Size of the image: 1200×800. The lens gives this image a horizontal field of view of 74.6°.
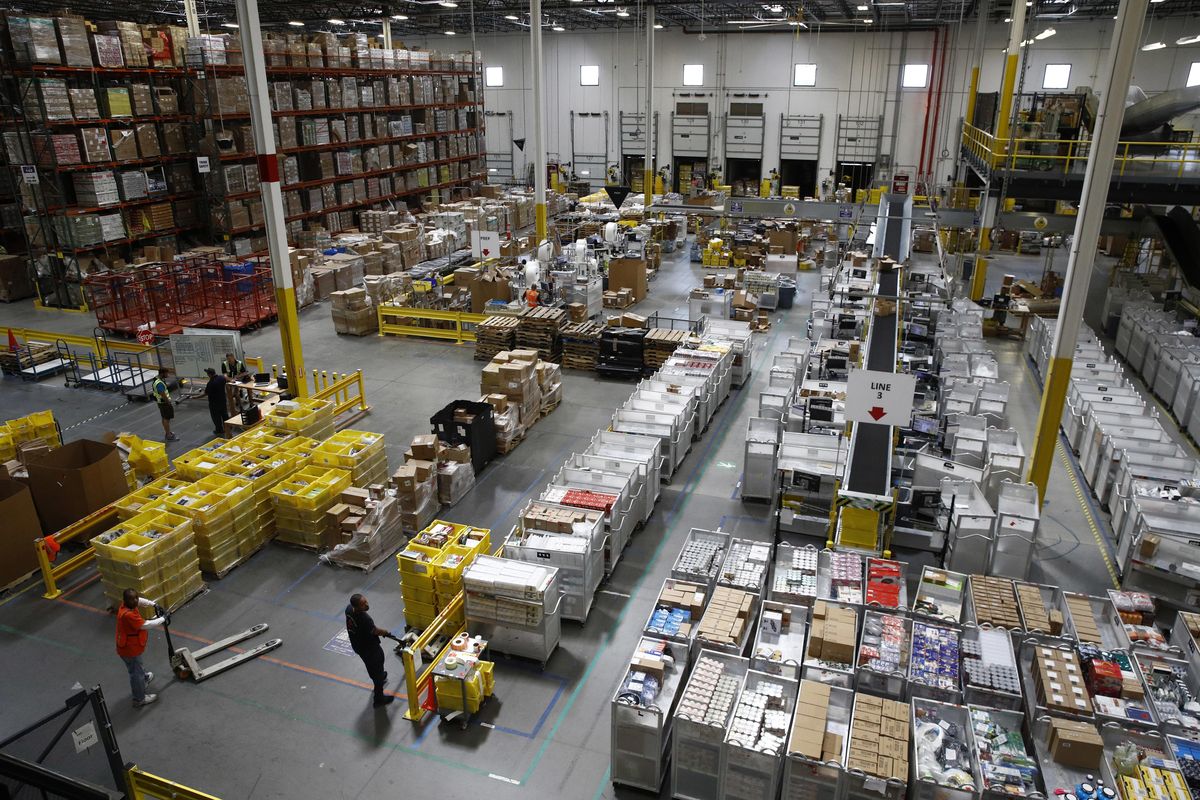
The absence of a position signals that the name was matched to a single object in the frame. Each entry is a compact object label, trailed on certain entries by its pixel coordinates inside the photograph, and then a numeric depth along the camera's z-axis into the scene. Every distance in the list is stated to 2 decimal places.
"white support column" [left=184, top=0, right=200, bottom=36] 23.39
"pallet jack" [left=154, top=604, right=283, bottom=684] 8.81
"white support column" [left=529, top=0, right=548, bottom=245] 21.59
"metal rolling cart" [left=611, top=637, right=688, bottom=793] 7.00
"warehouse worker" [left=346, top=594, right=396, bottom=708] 7.79
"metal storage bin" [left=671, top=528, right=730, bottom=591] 8.94
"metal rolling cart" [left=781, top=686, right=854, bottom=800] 6.43
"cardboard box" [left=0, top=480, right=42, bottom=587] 10.22
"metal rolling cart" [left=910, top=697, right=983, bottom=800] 6.34
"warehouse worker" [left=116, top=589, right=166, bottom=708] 7.94
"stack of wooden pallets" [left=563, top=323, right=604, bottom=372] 17.98
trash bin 23.60
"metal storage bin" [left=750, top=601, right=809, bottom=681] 7.51
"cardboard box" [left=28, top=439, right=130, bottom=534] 11.09
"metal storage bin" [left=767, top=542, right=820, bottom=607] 8.59
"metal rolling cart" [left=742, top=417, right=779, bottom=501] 12.20
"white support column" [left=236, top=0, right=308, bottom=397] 12.74
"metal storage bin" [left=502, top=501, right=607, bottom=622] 9.38
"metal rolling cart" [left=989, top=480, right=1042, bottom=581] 9.95
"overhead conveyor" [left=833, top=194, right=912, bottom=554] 9.83
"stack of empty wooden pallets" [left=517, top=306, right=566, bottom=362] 18.12
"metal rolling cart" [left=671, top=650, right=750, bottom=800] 6.77
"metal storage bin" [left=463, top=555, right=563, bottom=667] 8.59
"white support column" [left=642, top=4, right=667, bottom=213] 30.61
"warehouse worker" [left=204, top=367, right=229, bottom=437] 14.28
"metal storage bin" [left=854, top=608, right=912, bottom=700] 7.41
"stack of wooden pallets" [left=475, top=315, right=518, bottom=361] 18.19
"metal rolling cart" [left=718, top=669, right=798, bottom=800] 6.55
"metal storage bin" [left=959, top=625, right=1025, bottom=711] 7.18
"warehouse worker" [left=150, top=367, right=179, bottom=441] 14.10
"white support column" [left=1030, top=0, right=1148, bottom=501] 9.26
